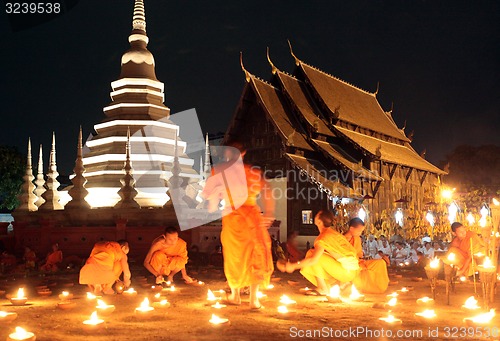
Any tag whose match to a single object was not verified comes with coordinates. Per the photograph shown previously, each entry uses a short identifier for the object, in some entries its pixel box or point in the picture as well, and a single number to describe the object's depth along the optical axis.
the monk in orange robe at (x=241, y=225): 6.88
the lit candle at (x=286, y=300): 7.22
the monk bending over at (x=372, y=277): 8.34
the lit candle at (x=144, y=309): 6.44
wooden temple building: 21.72
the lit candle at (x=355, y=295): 7.70
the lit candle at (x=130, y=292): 8.19
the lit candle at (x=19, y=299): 7.25
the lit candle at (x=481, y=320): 5.56
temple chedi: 15.38
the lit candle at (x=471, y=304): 6.93
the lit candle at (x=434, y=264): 7.44
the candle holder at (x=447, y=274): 7.30
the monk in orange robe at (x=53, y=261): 12.95
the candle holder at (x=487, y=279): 6.52
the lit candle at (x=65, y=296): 7.80
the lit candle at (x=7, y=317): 5.95
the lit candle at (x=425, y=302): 7.27
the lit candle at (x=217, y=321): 5.74
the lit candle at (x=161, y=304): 7.02
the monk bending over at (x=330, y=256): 7.62
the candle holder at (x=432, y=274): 7.41
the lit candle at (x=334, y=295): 7.58
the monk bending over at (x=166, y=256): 9.30
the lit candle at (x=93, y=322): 5.50
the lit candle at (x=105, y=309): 6.52
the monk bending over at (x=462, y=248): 8.89
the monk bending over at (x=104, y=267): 8.12
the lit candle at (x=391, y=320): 5.79
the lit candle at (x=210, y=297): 7.55
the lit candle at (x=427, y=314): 6.17
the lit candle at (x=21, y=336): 4.71
